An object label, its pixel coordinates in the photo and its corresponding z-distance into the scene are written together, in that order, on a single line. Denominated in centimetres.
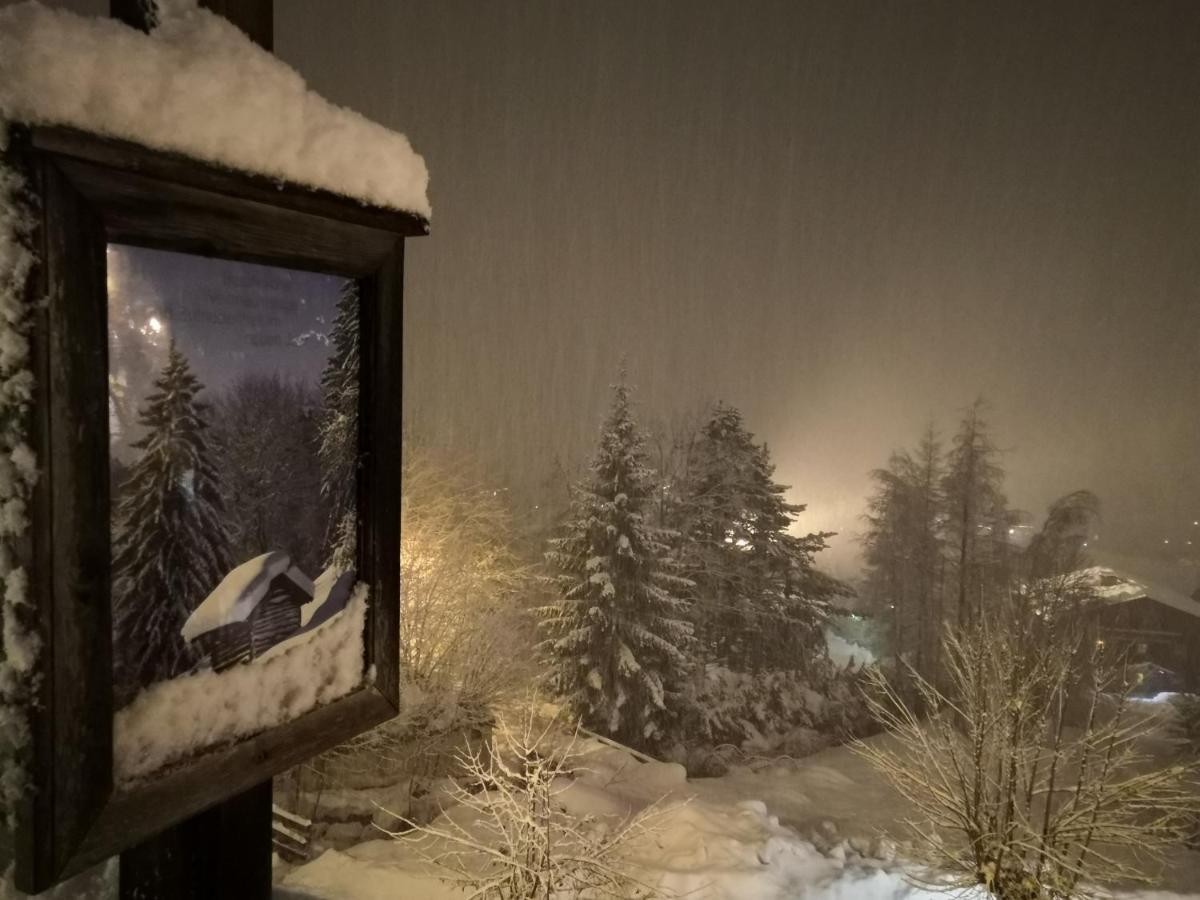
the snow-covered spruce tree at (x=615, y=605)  1992
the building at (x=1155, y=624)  2631
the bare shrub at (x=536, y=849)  688
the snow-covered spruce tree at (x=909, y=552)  2689
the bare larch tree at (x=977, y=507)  2617
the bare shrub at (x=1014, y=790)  789
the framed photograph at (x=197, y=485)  114
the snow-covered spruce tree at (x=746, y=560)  2406
